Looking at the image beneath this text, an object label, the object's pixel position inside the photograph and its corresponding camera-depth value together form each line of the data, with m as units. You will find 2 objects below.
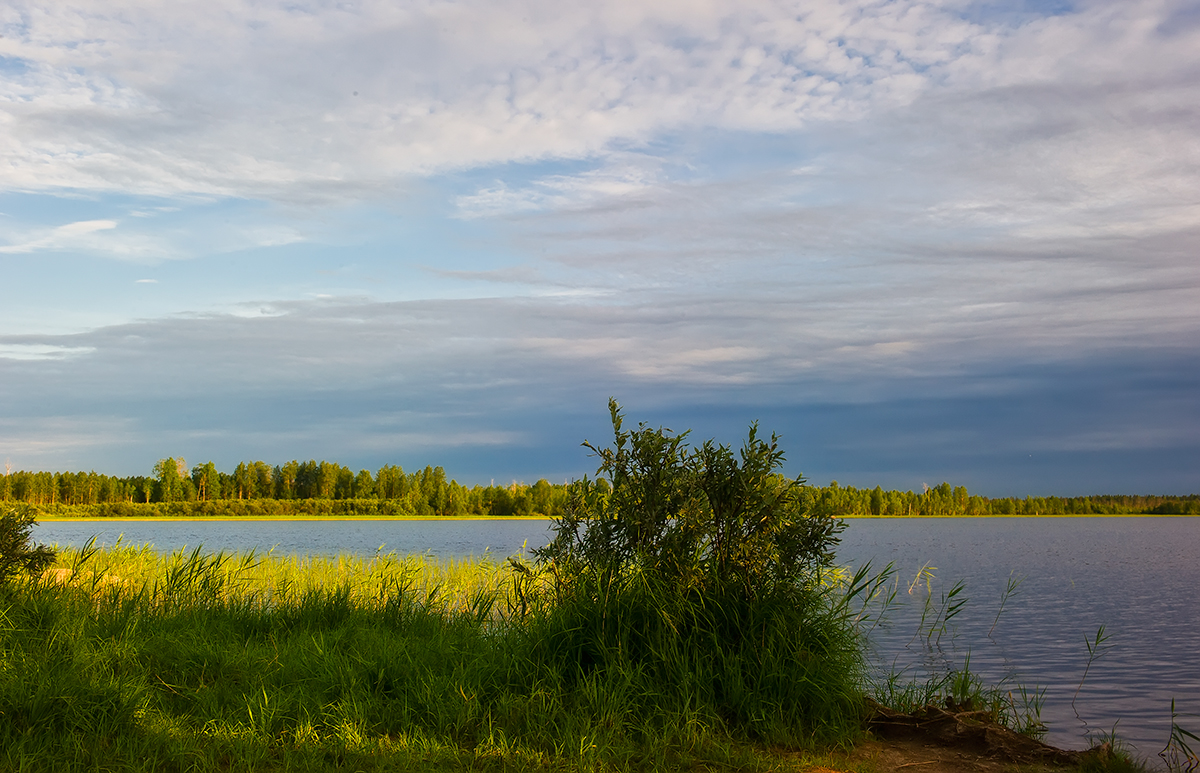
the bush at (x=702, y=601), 6.84
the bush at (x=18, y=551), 9.27
